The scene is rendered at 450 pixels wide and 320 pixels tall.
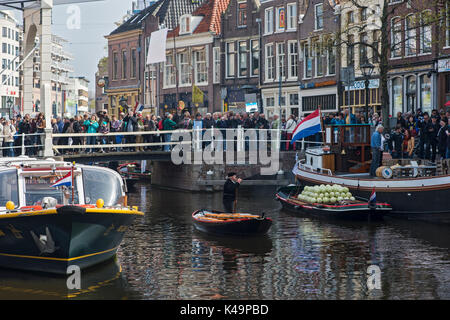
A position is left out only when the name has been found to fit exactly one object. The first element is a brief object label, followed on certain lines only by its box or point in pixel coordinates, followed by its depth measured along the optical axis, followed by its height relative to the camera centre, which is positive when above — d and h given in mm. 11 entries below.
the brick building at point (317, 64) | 49188 +4553
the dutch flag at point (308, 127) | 28814 +353
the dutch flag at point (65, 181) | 17141 -877
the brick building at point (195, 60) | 58656 +5913
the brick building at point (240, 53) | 56406 +6004
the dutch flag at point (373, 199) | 25297 -1992
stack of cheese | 26406 -1941
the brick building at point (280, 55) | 53250 +5538
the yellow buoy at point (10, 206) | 16406 -1334
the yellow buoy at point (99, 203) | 16484 -1305
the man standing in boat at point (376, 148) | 27016 -436
